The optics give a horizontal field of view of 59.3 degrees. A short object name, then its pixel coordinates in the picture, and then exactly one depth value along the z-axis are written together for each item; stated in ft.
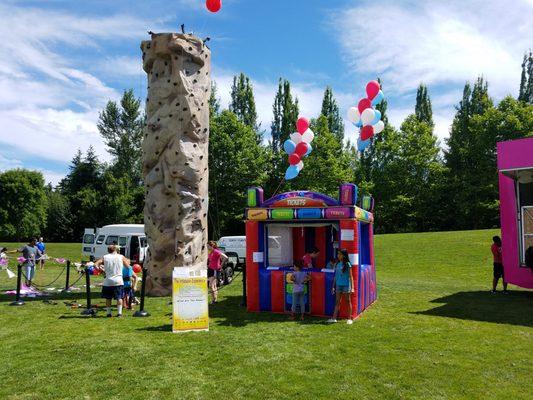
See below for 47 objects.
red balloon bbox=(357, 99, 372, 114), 42.83
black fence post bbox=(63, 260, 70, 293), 49.86
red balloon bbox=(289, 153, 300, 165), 48.03
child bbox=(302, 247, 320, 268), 37.09
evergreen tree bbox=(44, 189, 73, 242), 171.63
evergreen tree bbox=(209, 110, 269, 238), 134.92
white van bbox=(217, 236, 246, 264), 78.23
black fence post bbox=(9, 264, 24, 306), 40.81
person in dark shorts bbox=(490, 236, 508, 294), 46.80
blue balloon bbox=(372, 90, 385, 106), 42.63
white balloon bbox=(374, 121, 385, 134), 42.96
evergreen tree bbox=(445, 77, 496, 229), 136.87
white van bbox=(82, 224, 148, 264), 83.61
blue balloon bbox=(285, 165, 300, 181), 48.24
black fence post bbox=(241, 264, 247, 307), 40.72
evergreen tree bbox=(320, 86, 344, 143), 161.48
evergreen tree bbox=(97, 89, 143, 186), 167.02
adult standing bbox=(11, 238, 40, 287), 51.03
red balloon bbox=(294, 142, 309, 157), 47.60
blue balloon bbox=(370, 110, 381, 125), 42.21
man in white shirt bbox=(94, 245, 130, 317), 34.88
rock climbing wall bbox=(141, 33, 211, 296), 47.11
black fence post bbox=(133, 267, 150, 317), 35.86
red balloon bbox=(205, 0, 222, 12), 36.55
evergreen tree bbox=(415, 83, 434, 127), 163.37
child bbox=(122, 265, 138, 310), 38.01
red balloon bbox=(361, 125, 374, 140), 42.14
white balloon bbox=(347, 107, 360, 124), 43.11
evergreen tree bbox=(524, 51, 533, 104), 152.97
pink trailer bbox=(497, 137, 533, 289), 41.78
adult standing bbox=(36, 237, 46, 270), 74.51
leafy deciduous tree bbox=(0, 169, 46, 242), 166.30
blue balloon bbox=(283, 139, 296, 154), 47.60
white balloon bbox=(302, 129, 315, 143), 46.91
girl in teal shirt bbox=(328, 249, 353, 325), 32.76
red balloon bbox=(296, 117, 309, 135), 46.75
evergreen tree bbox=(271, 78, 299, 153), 152.66
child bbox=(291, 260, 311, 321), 34.76
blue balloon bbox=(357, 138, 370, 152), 43.14
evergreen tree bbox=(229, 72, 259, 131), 152.97
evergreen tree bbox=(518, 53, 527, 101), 153.99
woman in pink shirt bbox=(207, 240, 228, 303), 41.65
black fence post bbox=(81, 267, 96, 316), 36.17
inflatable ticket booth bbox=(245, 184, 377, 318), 34.50
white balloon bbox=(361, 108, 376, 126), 41.65
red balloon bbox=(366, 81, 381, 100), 41.98
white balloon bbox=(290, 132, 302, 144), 47.20
